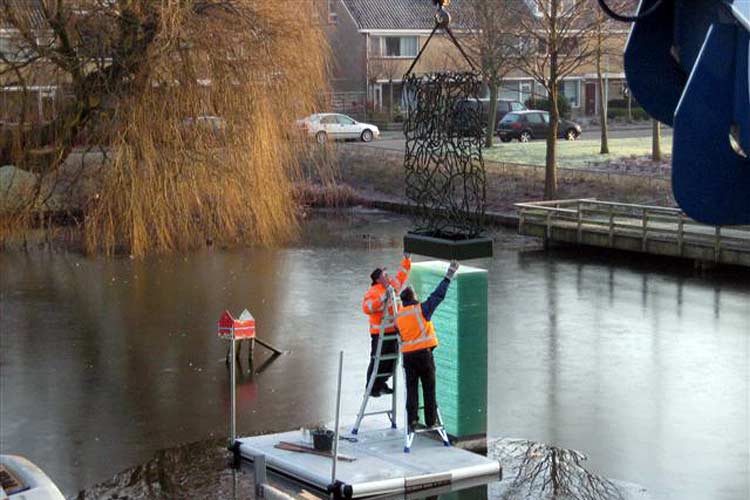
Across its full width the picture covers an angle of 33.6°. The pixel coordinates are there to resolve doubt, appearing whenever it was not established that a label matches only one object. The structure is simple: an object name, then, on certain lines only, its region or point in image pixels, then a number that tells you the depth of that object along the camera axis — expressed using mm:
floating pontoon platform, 11945
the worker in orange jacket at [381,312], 13078
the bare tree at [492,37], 38906
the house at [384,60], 60250
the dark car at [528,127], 49625
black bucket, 12906
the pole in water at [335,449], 10977
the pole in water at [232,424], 13056
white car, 50000
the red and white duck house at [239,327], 17594
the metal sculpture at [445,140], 13164
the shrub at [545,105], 56438
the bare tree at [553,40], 34000
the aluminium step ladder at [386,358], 12977
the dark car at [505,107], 55188
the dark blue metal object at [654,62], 7023
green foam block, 13828
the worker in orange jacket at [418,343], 12688
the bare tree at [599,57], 34809
